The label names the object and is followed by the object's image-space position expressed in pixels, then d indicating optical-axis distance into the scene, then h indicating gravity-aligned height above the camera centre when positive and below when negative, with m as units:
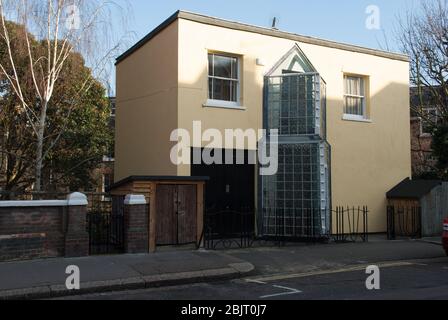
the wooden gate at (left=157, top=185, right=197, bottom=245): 11.71 -0.50
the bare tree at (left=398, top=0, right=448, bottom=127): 21.64 +5.86
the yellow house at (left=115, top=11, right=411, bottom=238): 14.52 +2.60
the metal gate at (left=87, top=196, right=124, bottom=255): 11.70 -0.91
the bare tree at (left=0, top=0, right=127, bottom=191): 16.70 +4.86
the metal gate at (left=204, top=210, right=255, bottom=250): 13.29 -1.06
